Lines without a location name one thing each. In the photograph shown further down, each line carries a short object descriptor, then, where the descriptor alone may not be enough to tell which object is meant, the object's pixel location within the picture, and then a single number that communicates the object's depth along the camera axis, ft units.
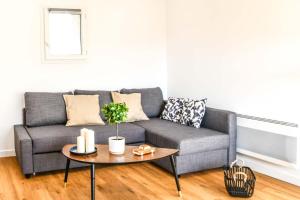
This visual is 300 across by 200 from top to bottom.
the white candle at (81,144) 11.00
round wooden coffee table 10.23
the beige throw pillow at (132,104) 16.20
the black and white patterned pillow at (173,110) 15.75
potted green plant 10.97
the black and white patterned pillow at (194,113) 14.83
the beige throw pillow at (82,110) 14.93
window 16.07
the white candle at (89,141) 11.05
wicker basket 11.32
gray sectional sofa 12.97
